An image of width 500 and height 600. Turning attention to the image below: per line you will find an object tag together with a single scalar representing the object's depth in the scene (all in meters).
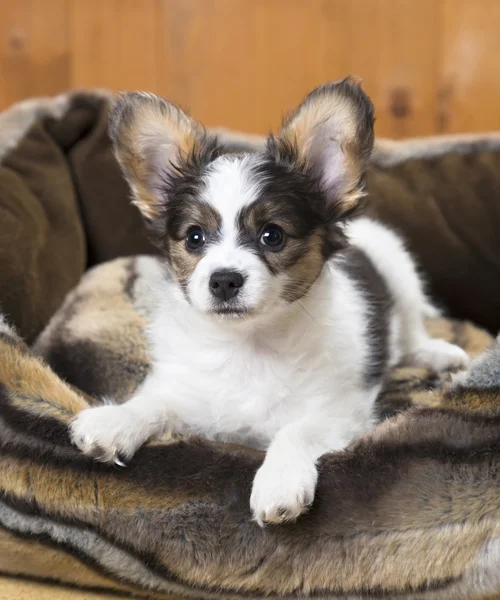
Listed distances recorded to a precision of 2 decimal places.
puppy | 0.71
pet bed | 0.64
